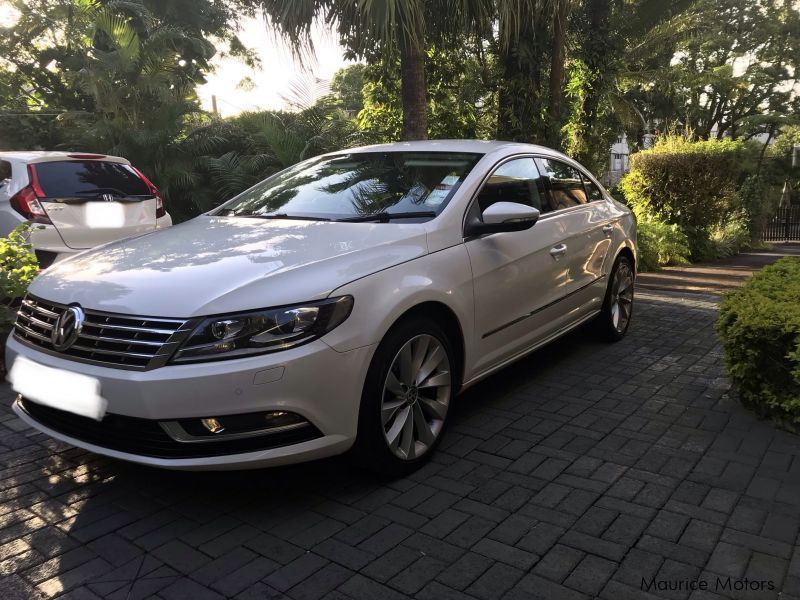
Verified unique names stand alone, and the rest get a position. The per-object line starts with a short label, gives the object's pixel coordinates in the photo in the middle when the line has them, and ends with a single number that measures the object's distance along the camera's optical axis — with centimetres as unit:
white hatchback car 609
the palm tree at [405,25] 699
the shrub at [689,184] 1196
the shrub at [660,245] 1055
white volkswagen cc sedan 262
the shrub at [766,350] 377
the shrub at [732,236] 1360
